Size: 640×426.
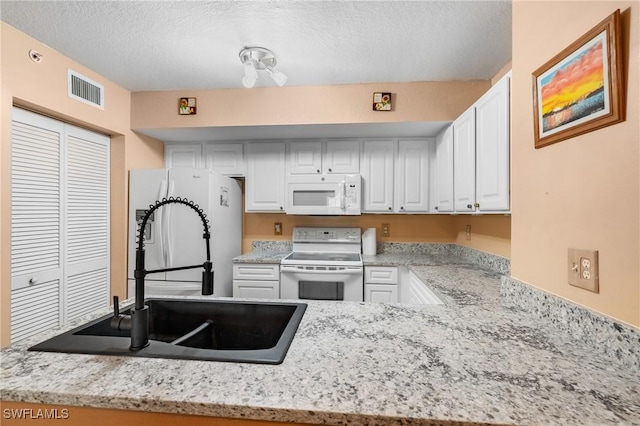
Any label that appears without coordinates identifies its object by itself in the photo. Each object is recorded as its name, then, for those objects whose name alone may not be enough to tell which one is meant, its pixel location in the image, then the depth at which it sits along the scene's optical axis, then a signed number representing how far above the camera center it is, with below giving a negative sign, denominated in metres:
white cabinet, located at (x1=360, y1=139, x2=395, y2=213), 2.86 +0.40
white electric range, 2.54 -0.60
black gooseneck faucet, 0.78 -0.30
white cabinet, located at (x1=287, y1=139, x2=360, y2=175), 2.89 +0.62
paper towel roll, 3.01 -0.30
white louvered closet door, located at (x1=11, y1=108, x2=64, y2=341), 1.80 -0.05
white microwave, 2.75 +0.21
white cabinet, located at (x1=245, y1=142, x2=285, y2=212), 2.96 +0.42
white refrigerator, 2.45 -0.09
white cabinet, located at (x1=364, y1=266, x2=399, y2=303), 2.55 -0.66
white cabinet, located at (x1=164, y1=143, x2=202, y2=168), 3.06 +0.69
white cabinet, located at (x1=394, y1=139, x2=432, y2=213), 2.82 +0.40
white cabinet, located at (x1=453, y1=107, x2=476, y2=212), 1.88 +0.40
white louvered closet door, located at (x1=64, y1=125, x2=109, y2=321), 2.18 -0.05
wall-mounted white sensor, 1.84 +1.10
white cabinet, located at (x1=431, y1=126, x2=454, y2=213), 2.34 +0.39
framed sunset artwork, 0.76 +0.41
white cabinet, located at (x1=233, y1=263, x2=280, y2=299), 2.66 -0.64
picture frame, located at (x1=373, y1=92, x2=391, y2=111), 2.41 +1.00
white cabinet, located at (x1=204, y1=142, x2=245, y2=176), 3.01 +0.63
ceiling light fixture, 1.94 +1.15
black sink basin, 1.13 -0.47
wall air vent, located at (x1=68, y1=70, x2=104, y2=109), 2.11 +1.03
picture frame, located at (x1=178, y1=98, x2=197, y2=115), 2.59 +1.04
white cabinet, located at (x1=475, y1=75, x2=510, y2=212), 1.46 +0.38
